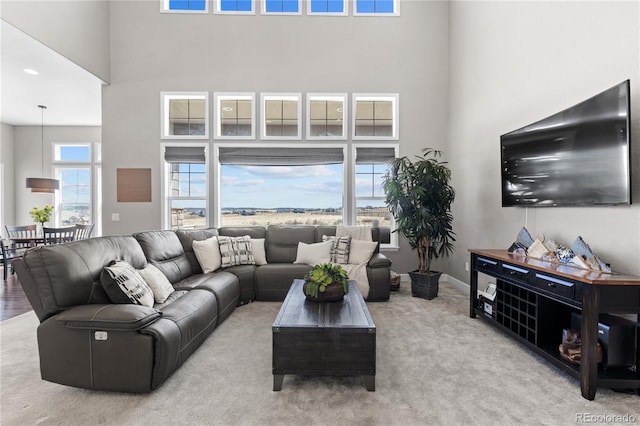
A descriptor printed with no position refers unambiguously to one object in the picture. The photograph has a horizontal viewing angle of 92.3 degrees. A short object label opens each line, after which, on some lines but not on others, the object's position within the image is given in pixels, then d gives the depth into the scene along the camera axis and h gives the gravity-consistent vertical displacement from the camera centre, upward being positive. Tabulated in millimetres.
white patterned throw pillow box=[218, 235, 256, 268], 4086 -570
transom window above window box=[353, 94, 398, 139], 5242 +1588
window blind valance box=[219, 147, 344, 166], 5184 +902
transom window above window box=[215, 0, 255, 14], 5086 +3380
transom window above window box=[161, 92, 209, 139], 5203 +1581
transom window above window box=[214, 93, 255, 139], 5234 +1590
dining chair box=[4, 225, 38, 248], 5199 -490
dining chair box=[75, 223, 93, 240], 5398 -395
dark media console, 1929 -777
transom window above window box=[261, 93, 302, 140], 5215 +1554
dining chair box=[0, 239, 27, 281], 5012 -763
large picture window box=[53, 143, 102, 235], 7367 +573
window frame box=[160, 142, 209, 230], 5133 +387
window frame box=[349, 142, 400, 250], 5215 +284
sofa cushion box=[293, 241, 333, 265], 4297 -615
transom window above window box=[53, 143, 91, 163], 7452 +1362
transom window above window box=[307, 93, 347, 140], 5211 +1560
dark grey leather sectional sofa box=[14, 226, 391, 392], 1938 -783
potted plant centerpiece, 2553 -635
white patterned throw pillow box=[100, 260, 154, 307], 2207 -561
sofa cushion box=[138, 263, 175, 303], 2615 -638
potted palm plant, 4133 +23
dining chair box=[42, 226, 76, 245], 4998 -432
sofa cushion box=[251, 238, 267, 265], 4340 -595
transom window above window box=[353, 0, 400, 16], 5121 +3400
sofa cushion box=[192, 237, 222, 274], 3906 -595
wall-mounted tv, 2109 +442
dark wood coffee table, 2008 -926
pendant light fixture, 5543 +449
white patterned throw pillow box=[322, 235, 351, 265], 4223 -552
